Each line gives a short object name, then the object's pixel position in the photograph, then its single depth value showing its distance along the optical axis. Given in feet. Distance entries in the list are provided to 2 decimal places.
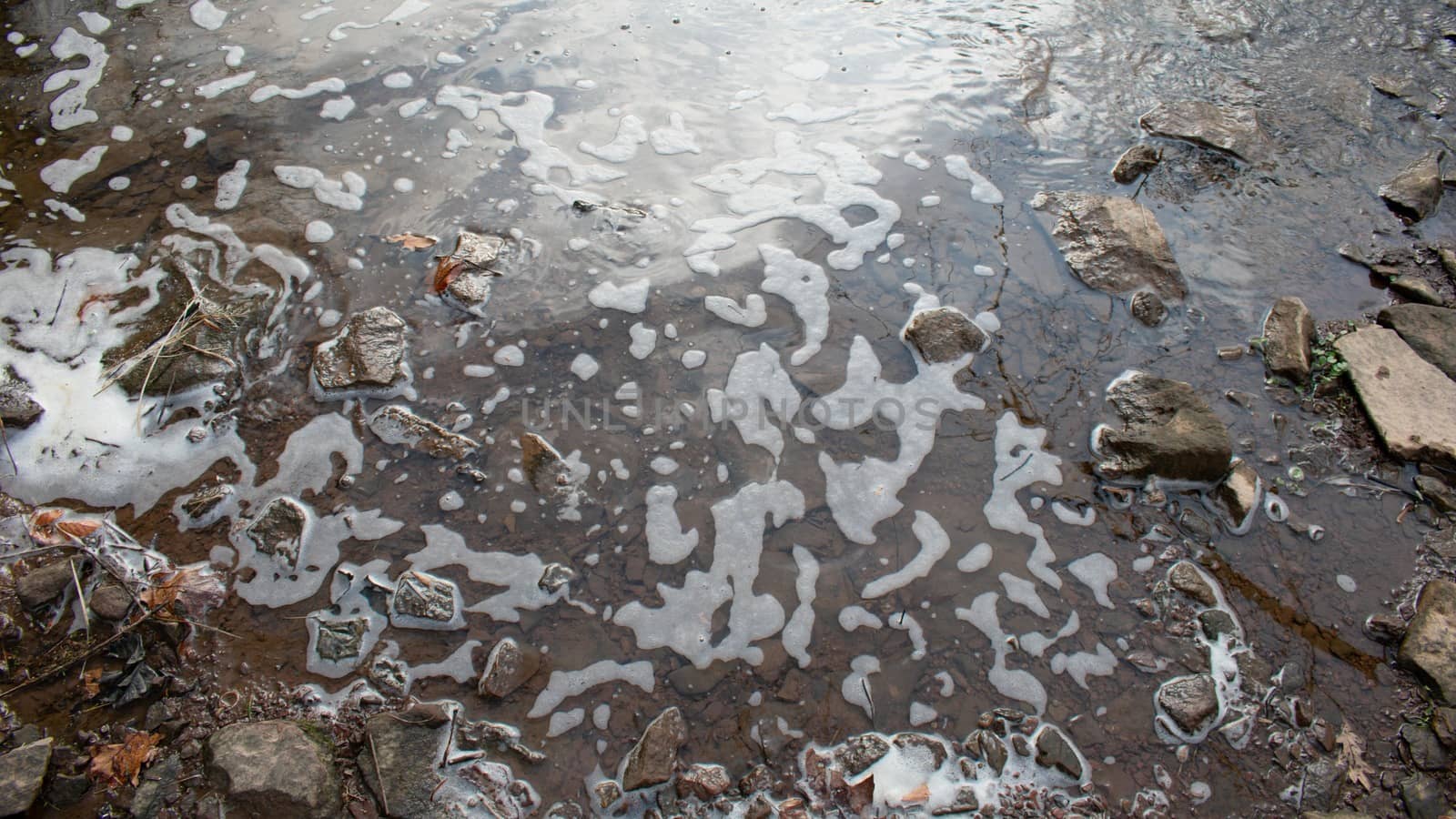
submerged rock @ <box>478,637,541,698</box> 8.13
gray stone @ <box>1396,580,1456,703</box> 8.13
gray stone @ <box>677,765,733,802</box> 7.52
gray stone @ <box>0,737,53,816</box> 6.90
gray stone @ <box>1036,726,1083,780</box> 7.73
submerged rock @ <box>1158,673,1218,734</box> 7.97
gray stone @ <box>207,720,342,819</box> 7.05
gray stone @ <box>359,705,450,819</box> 7.31
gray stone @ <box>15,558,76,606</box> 8.27
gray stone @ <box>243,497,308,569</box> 9.02
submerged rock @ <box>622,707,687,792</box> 7.52
